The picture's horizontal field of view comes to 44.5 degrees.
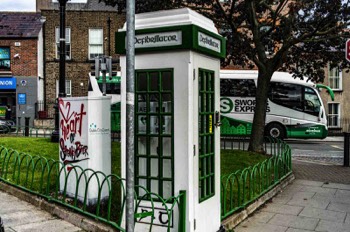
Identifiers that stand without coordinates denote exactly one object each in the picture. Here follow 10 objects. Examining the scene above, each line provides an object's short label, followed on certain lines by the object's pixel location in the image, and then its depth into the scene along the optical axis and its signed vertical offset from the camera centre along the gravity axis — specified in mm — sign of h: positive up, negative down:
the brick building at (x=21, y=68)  30297 +2825
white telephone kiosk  5148 -42
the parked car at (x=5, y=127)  21844 -1020
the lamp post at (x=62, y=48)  12938 +1819
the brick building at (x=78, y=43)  31703 +4855
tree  13336 +2530
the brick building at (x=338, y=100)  32562 +593
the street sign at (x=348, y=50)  7993 +1094
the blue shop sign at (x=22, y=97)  30344 +737
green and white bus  22812 -21
